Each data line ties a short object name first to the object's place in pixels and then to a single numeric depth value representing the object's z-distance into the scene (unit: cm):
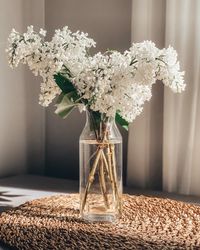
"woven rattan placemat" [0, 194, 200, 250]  108
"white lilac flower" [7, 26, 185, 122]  112
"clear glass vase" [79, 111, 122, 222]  123
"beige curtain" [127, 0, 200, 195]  168
